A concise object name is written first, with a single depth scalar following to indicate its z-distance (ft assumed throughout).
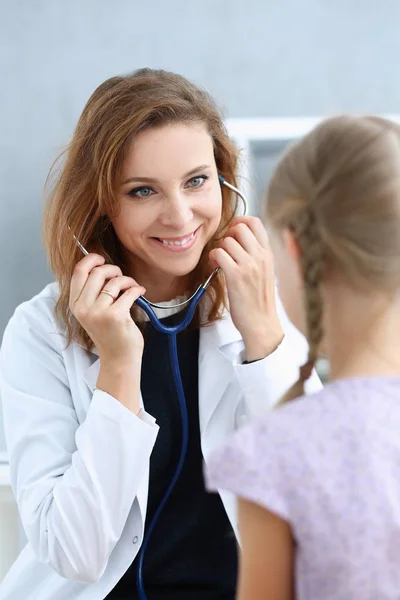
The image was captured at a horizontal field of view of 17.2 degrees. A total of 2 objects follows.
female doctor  4.49
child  3.50
